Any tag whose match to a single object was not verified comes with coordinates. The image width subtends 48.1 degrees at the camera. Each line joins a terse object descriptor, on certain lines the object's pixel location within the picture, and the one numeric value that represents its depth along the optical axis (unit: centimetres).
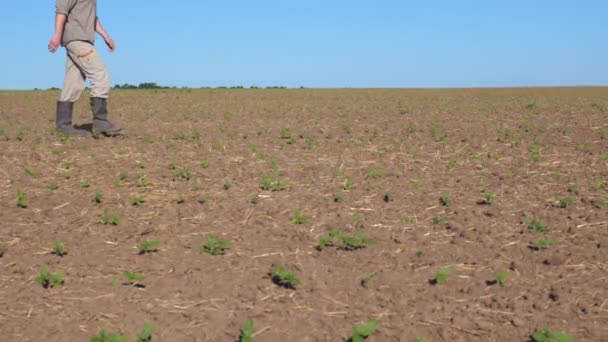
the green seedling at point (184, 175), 693
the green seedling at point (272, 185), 644
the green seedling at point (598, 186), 654
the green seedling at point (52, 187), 640
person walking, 902
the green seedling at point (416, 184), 660
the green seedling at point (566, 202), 593
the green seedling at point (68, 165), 733
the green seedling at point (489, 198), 606
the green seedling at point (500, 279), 418
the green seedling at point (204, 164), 752
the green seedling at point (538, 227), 523
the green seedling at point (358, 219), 540
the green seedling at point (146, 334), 346
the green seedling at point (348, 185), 650
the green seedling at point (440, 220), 543
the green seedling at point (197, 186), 642
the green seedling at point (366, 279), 420
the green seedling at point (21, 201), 583
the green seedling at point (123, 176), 679
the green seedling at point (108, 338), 337
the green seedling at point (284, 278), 414
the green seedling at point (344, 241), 484
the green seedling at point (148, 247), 472
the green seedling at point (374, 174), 710
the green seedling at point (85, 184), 647
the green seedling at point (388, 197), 615
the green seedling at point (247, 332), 342
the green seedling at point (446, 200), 601
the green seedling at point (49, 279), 415
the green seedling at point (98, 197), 597
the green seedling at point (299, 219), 538
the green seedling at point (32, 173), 695
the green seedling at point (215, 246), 471
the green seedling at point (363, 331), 343
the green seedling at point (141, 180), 654
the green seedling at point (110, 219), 534
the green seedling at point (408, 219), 547
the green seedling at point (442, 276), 417
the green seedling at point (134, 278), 416
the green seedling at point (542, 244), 484
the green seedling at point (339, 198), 604
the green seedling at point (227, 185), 650
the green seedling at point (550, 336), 334
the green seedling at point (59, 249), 467
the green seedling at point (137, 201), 588
